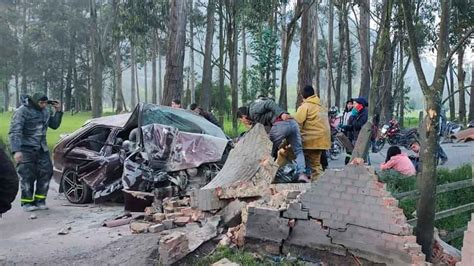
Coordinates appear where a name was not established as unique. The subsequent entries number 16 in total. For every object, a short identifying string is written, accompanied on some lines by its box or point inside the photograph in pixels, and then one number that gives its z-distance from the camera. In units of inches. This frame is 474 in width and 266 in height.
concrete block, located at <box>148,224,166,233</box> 247.1
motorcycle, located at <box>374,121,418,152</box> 737.0
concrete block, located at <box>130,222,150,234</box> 249.4
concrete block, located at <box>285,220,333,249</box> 213.3
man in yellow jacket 313.4
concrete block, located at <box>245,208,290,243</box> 223.8
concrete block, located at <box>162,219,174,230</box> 252.1
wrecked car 309.3
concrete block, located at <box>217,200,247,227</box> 244.1
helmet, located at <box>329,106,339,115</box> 659.9
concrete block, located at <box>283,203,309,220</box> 219.5
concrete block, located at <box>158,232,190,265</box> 212.2
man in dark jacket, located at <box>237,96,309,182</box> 297.0
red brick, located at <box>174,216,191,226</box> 252.8
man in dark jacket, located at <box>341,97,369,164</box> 423.2
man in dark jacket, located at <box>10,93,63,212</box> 304.0
